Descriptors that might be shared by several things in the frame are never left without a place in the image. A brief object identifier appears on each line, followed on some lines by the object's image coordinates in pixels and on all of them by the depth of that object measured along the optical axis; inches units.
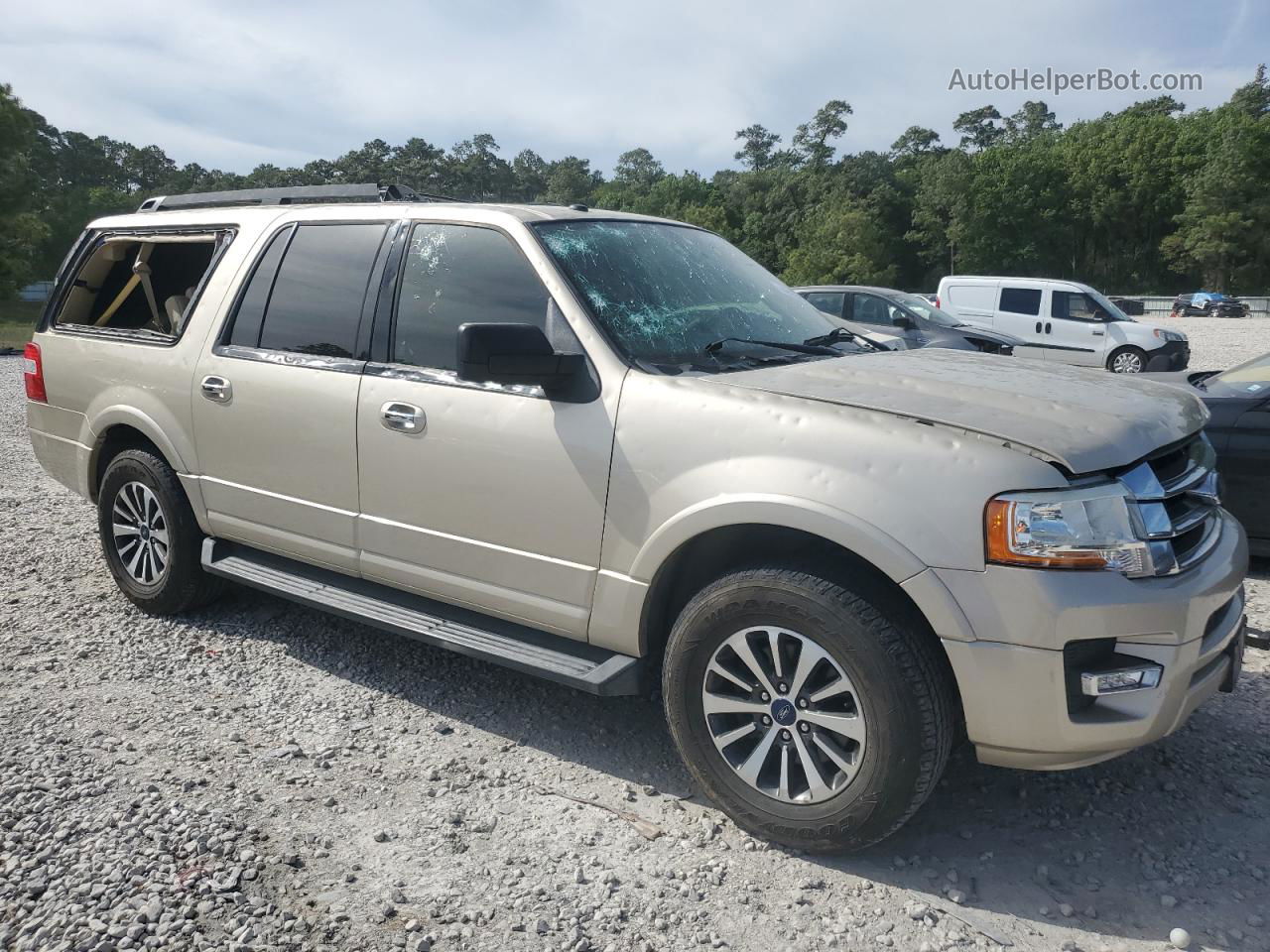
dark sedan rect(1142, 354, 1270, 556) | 214.8
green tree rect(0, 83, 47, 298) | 1974.7
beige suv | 102.9
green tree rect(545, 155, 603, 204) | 4391.2
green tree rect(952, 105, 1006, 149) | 4729.3
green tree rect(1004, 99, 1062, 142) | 4694.9
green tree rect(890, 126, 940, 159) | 4180.6
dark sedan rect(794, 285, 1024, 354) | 544.7
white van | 716.7
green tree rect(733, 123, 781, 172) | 4795.8
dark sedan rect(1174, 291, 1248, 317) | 1829.5
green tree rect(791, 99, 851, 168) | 4254.4
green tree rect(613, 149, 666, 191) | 5162.4
